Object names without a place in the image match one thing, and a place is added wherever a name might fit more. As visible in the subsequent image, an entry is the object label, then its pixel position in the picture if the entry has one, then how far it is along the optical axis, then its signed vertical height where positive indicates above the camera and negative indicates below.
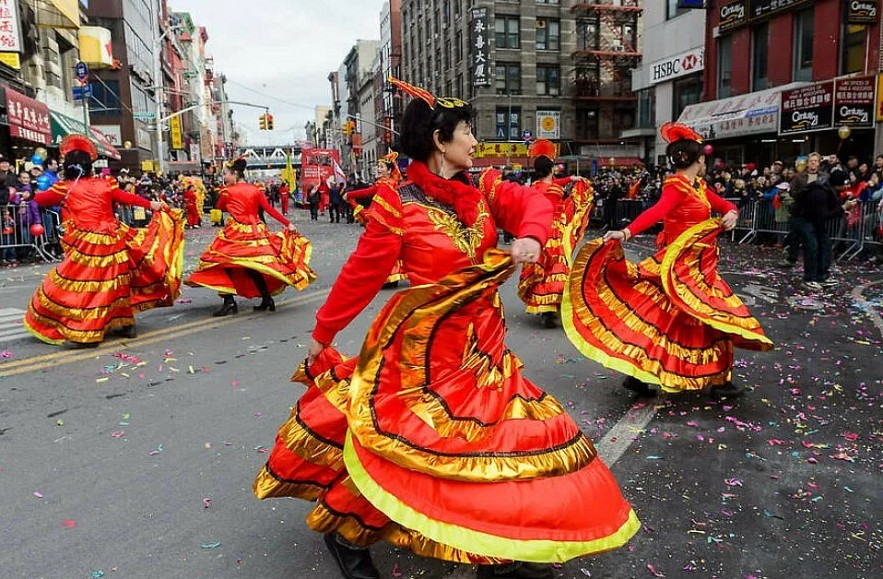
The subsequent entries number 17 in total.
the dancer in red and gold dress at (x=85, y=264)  6.93 -0.64
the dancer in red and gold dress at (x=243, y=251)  8.36 -0.65
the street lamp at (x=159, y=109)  36.62 +4.73
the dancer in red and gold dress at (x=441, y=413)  2.27 -0.78
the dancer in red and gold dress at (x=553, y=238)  7.84 -0.57
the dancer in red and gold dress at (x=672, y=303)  4.84 -0.82
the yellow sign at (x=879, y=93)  18.09 +2.26
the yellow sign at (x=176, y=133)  52.62 +4.86
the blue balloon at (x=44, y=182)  14.63 +0.40
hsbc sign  26.80 +4.77
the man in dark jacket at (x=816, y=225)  10.31 -0.62
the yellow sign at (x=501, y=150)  49.81 +2.85
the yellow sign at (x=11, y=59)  18.54 +3.77
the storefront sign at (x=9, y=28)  17.81 +4.40
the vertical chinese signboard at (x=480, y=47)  48.47 +9.88
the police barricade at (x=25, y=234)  14.09 -0.67
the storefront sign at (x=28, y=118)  17.73 +2.23
